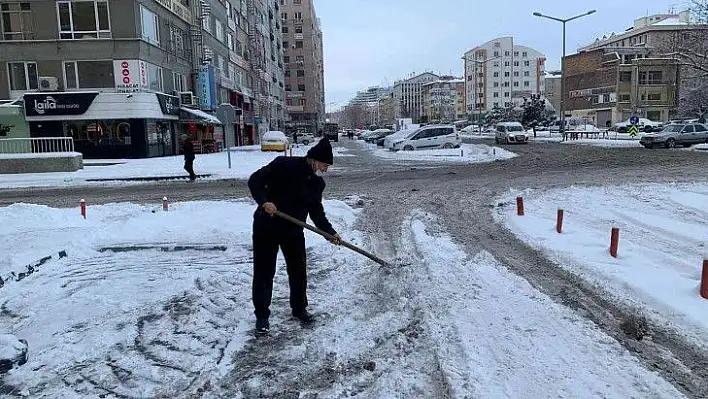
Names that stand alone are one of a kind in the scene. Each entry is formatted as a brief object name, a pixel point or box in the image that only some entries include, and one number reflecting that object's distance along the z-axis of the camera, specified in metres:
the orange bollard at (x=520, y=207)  11.20
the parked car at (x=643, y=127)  57.45
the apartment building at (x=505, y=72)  139.25
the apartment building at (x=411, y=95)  181.88
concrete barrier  22.97
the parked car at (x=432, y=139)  35.41
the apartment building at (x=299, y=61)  111.19
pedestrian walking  19.82
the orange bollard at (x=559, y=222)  9.31
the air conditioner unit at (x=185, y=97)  36.82
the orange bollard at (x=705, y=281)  5.66
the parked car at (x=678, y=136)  34.62
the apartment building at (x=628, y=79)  84.31
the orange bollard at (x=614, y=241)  7.46
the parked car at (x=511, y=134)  45.10
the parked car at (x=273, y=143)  39.25
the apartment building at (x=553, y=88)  123.00
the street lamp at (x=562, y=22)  47.49
